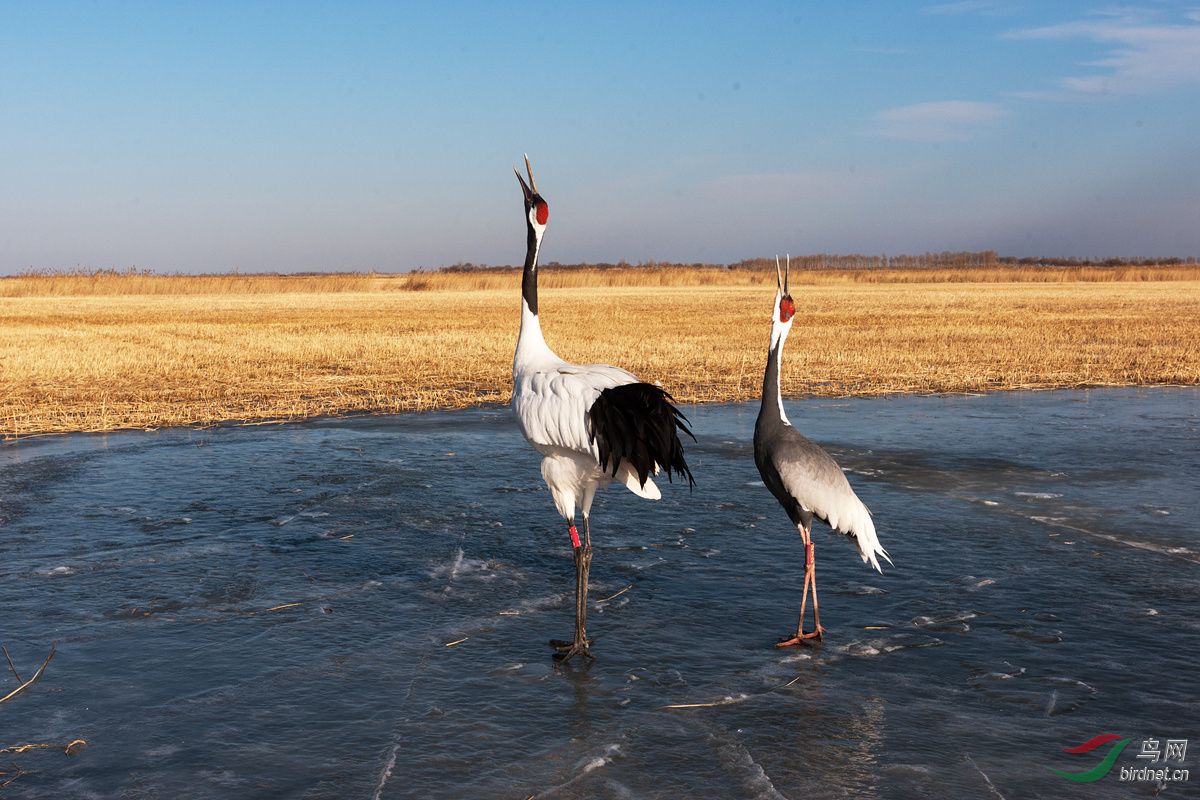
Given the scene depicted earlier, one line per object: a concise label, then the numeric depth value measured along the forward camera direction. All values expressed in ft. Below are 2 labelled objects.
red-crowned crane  18.34
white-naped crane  18.99
